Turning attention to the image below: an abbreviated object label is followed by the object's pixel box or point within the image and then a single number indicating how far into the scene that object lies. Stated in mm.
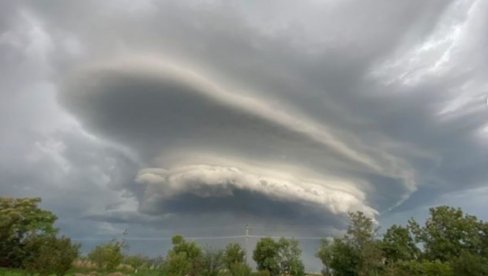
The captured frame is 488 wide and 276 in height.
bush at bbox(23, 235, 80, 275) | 33625
